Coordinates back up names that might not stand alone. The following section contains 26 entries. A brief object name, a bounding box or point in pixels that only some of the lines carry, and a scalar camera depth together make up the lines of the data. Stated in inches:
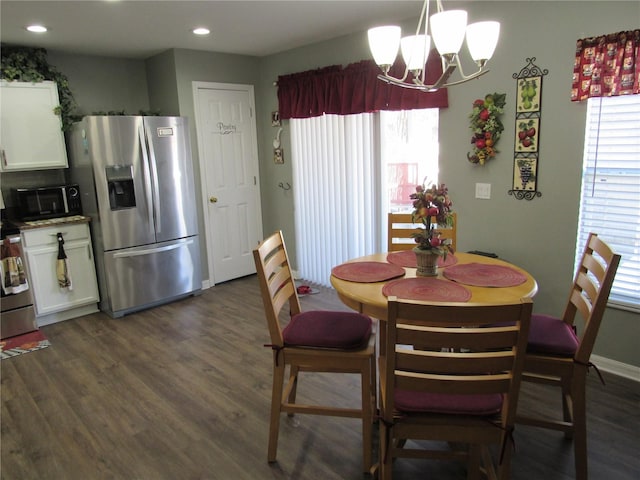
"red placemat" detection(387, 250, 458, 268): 97.3
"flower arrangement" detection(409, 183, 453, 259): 85.0
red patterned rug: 135.5
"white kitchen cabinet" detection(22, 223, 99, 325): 149.9
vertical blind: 161.6
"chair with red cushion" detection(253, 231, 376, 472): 80.6
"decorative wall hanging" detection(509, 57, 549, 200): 113.4
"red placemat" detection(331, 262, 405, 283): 88.7
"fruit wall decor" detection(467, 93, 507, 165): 121.0
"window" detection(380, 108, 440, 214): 141.4
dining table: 77.9
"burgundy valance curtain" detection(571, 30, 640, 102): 96.1
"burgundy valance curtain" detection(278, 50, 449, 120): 134.0
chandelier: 69.7
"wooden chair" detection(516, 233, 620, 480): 70.8
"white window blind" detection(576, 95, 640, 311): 101.4
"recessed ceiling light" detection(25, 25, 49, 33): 132.1
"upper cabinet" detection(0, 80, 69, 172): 147.5
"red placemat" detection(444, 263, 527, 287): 84.0
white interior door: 183.0
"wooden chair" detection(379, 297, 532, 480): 57.2
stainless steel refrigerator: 152.6
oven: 140.2
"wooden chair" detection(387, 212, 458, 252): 110.9
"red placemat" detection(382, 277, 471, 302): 77.2
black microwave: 153.3
